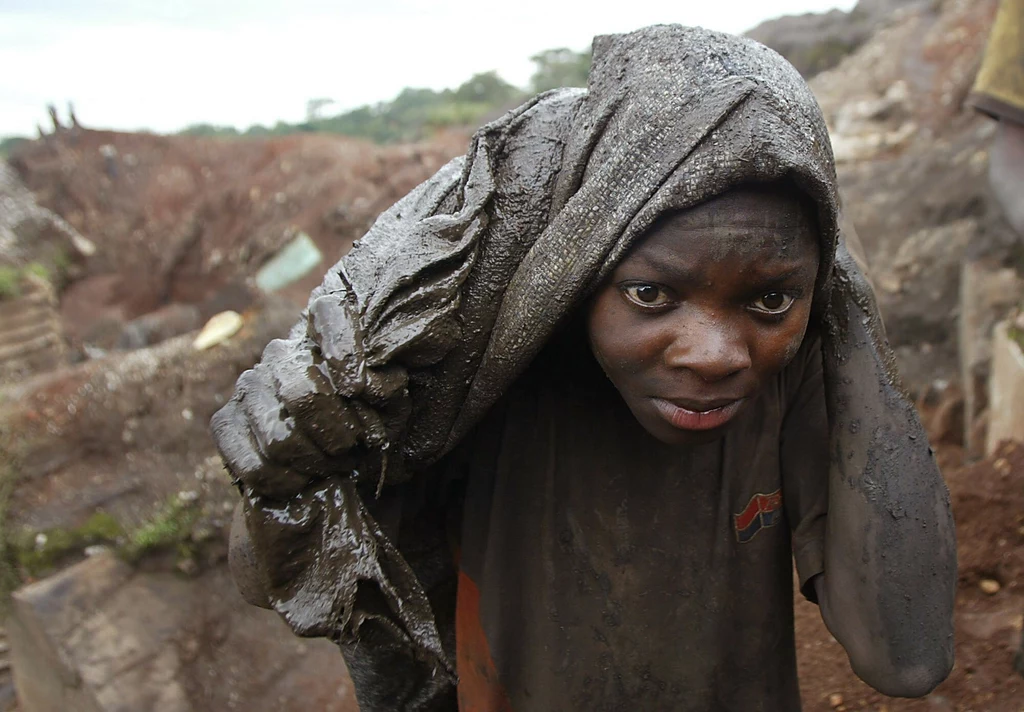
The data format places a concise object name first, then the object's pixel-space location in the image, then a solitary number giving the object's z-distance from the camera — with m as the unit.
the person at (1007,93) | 2.08
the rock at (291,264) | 8.65
